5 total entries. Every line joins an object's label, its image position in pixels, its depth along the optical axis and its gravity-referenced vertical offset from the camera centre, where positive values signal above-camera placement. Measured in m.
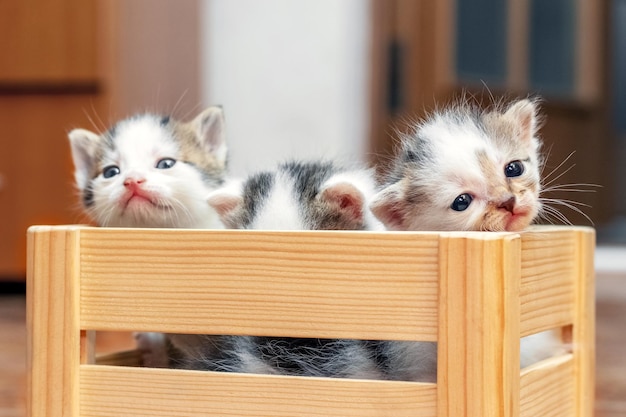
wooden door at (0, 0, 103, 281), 1.96 +0.13
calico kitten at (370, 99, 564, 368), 0.94 +0.01
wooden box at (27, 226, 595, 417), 0.89 -0.05
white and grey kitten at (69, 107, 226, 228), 1.03 +0.02
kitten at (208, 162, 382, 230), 0.97 +0.00
